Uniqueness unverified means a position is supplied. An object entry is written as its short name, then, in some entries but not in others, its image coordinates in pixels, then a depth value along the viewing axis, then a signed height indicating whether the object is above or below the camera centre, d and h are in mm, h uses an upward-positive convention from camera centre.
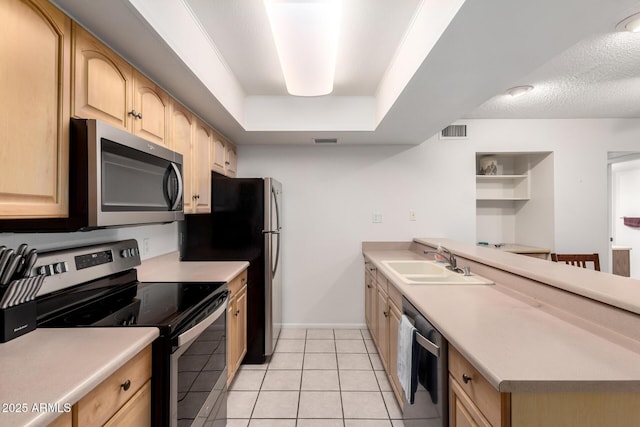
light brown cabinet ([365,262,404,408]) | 1948 -828
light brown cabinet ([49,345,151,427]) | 779 -556
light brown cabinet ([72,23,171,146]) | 1160 +572
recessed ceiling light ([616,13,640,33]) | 1668 +1119
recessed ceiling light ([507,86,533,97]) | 2604 +1119
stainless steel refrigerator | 2594 -179
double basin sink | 1864 -439
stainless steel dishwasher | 1191 -704
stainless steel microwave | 1112 +169
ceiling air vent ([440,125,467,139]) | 3446 +970
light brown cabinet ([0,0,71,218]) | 894 +348
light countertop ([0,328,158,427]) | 668 -418
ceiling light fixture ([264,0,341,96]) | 1404 +955
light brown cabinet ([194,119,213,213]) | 2242 +392
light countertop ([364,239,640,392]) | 805 -444
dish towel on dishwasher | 1436 -735
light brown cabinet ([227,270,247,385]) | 2038 -812
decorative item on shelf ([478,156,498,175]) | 3541 +599
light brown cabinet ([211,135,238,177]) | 2699 +573
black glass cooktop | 1158 -415
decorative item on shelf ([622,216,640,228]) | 5504 -113
